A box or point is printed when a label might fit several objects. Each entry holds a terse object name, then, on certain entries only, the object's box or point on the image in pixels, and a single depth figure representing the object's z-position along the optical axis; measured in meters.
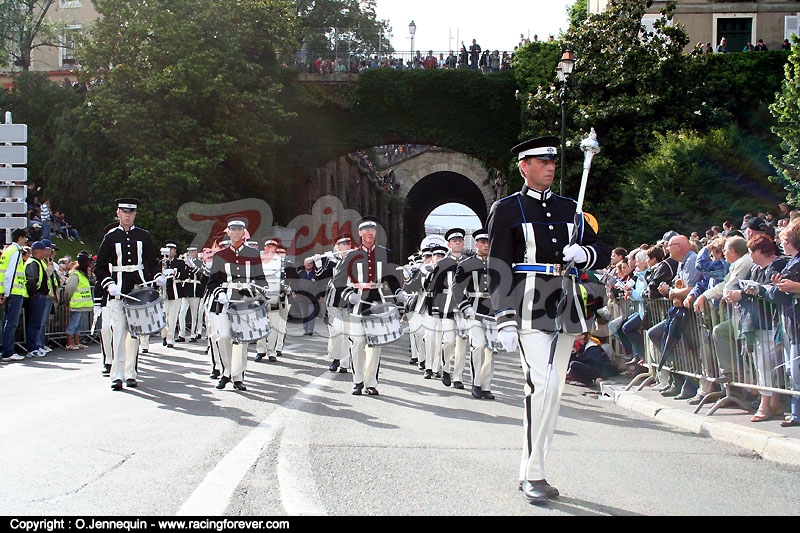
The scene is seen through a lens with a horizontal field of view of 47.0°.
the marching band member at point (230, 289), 12.20
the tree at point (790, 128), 25.59
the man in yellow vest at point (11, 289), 16.78
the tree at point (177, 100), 35.47
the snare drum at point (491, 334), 11.75
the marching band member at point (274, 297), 16.97
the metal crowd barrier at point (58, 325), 19.44
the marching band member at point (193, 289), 21.14
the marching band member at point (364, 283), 12.12
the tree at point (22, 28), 44.12
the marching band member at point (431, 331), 14.17
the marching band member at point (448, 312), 13.51
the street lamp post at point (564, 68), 23.08
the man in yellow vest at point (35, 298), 17.44
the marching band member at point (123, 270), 12.04
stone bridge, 57.03
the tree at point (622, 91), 34.34
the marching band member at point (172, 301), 19.89
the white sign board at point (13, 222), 18.39
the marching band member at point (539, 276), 6.24
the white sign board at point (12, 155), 18.69
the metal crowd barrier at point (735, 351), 8.81
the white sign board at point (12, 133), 18.75
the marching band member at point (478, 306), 12.03
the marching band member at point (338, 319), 13.11
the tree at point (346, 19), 53.62
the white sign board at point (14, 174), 18.64
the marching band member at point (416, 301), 15.45
